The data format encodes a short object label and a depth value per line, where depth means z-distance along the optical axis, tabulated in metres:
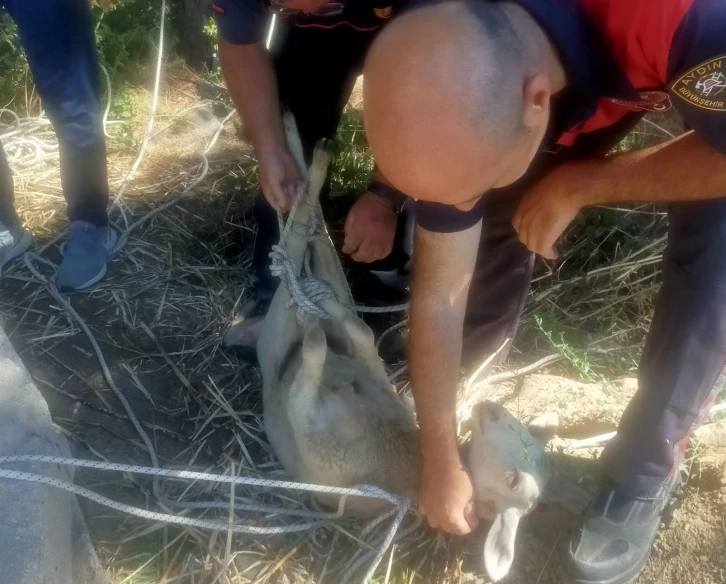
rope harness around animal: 1.74
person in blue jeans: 2.07
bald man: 1.15
